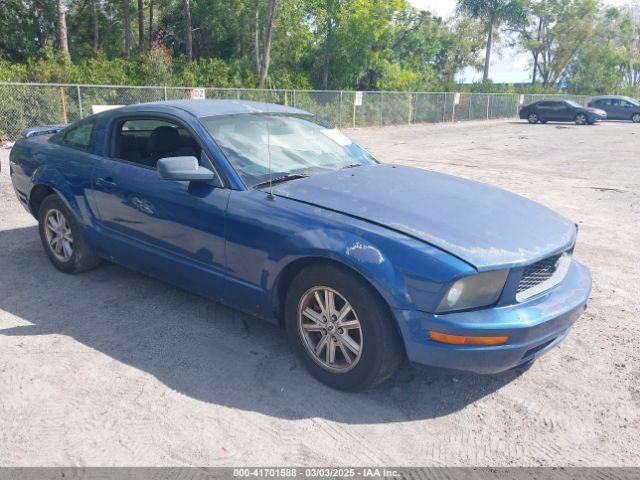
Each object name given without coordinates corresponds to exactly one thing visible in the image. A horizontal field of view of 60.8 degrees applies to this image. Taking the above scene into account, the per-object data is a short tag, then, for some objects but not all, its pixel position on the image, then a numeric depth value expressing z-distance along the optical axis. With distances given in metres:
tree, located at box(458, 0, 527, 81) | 50.81
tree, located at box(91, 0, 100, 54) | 31.19
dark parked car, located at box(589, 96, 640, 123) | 36.06
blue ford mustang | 2.79
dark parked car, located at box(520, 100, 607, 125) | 32.06
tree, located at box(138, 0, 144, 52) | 32.58
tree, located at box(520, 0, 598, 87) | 54.47
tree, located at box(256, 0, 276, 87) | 27.17
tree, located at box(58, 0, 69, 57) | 20.62
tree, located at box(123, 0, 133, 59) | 29.41
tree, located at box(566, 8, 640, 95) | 58.69
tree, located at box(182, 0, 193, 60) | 29.12
